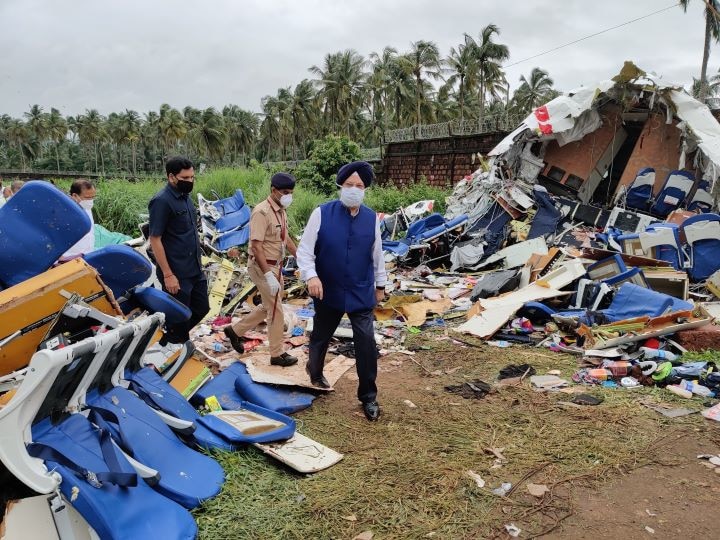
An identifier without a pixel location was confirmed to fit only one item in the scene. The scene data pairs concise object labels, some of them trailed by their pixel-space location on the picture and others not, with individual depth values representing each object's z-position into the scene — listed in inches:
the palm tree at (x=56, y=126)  2117.4
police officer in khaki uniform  165.0
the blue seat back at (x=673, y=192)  398.6
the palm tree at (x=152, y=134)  2108.8
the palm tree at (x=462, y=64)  1299.2
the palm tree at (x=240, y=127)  2112.5
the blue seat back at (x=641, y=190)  424.2
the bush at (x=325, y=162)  726.5
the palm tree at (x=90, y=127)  2128.4
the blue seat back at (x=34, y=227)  96.2
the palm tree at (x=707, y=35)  893.8
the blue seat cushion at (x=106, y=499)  74.8
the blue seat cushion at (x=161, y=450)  93.4
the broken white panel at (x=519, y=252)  328.5
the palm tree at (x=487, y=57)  1268.5
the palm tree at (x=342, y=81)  1440.7
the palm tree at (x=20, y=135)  2112.5
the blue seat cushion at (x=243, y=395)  138.7
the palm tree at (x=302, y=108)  1636.3
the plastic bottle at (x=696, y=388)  152.9
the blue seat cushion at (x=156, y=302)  121.8
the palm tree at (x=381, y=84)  1346.0
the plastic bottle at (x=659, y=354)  178.1
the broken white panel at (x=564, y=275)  243.3
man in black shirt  145.4
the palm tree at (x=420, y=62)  1269.7
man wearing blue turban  135.1
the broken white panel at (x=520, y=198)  422.0
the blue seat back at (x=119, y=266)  113.8
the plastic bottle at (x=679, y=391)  152.0
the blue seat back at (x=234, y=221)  343.0
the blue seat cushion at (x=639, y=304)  200.5
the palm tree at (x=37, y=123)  2121.1
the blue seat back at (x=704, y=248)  286.7
